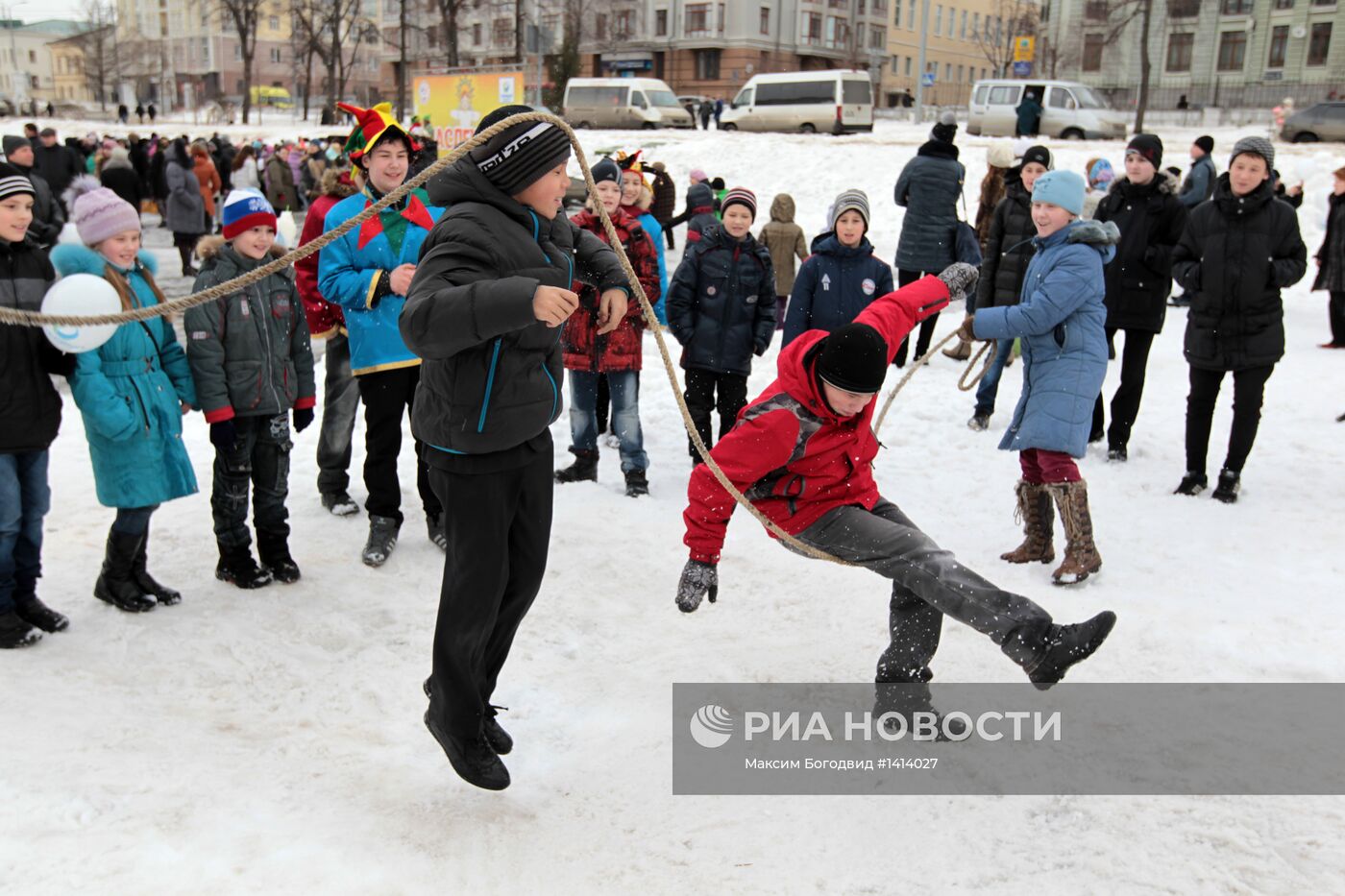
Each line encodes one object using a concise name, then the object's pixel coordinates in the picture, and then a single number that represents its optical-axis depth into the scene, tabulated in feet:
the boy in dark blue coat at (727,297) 22.13
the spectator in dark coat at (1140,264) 23.63
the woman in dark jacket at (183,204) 53.67
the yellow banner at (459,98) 67.31
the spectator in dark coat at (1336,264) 34.88
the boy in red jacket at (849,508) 11.12
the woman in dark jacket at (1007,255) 26.48
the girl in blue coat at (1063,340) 17.22
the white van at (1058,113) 96.89
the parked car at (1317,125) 98.17
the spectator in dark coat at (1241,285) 20.77
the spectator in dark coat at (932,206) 31.24
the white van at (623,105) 115.14
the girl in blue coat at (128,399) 14.46
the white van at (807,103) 111.65
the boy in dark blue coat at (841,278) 22.82
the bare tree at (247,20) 176.65
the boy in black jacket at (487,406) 10.19
